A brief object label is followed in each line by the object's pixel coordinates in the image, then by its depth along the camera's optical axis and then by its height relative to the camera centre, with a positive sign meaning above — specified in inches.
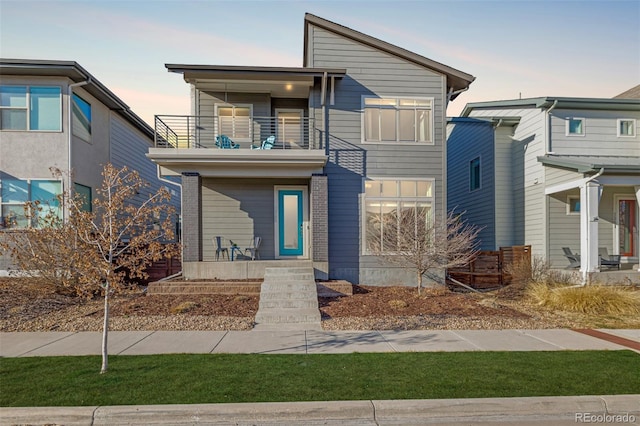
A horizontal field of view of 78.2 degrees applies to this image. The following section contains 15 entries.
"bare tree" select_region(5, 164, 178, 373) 201.5 -11.6
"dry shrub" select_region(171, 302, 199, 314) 346.6 -79.8
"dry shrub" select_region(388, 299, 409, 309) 372.4 -82.9
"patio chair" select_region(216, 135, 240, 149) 493.7 +96.0
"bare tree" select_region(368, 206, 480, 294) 428.1 -27.8
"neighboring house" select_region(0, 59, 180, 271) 510.6 +114.9
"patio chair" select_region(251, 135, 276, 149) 492.2 +94.7
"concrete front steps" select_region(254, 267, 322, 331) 320.9 -77.8
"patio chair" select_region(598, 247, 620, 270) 515.8 -57.6
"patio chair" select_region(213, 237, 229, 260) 525.0 -39.1
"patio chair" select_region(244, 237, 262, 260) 519.8 -40.0
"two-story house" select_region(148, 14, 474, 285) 472.4 +81.1
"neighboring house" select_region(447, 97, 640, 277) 528.4 +60.1
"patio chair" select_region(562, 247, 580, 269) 524.1 -53.7
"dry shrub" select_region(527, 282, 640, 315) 356.8 -77.4
